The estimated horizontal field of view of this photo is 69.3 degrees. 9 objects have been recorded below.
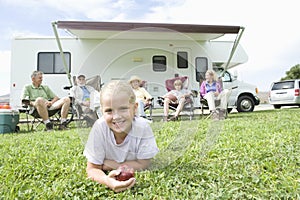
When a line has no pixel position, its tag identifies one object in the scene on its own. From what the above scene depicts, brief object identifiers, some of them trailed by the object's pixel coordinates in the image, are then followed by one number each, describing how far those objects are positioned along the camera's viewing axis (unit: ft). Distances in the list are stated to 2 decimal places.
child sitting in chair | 8.86
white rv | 15.61
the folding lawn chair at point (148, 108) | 7.80
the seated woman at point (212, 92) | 13.24
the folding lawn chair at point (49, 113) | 11.41
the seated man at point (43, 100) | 11.39
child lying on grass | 3.73
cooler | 10.93
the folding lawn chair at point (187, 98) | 8.58
